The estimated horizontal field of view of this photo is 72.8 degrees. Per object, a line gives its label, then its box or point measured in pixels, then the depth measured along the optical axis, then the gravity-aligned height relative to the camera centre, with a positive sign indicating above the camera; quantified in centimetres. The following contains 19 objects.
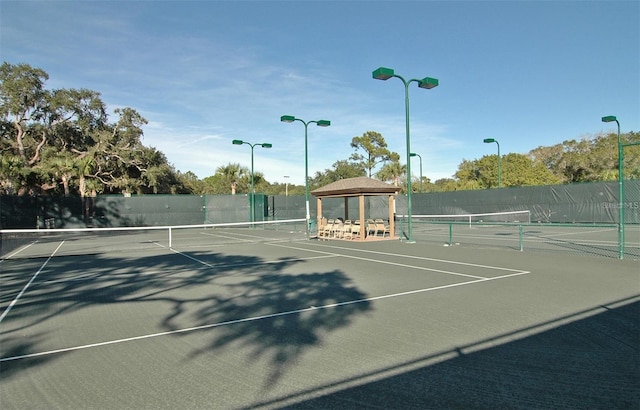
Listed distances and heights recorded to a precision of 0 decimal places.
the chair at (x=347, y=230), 2017 -129
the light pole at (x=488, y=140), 3155 +447
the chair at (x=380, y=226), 1984 -109
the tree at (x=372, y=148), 5681 +713
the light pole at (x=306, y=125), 2116 +395
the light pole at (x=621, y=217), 1114 -43
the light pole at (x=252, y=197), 3071 +54
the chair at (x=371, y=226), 1985 -108
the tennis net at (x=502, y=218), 2882 -122
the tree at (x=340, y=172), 5794 +415
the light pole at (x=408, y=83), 1584 +462
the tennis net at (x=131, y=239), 1773 -187
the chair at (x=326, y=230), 2105 -133
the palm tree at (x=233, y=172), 4366 +330
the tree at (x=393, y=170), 5466 +407
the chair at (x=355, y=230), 1995 -127
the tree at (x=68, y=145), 3725 +577
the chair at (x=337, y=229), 2080 -127
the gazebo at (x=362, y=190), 1941 +57
